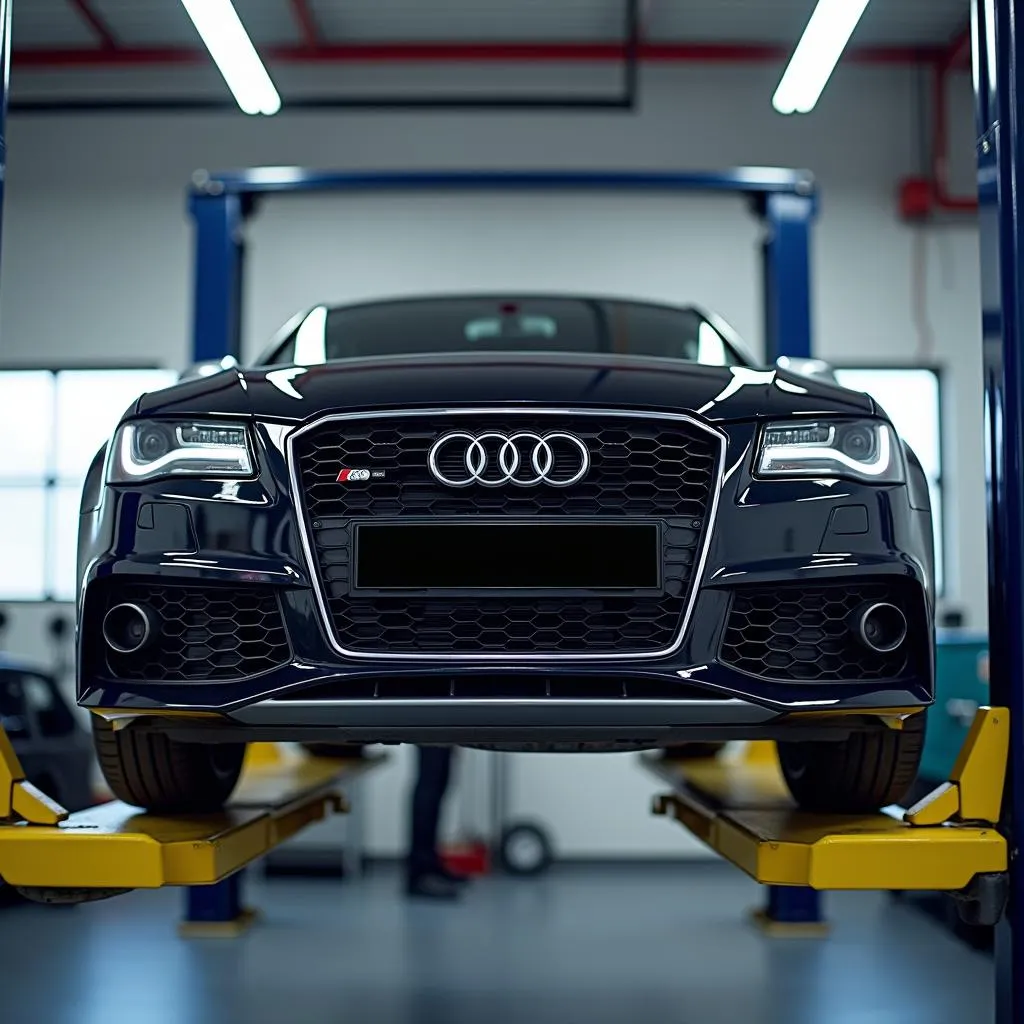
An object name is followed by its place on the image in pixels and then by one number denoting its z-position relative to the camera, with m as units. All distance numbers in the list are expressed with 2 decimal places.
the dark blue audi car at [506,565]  2.26
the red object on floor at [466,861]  7.49
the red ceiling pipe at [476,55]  8.86
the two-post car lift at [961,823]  2.43
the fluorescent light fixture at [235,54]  3.83
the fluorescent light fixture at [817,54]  3.76
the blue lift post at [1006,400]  2.52
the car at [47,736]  5.49
